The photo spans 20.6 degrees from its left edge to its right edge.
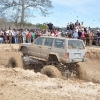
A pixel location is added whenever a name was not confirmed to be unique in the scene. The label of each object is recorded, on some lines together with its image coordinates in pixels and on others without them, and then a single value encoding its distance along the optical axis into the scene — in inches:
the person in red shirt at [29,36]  963.3
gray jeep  491.5
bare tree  1327.5
